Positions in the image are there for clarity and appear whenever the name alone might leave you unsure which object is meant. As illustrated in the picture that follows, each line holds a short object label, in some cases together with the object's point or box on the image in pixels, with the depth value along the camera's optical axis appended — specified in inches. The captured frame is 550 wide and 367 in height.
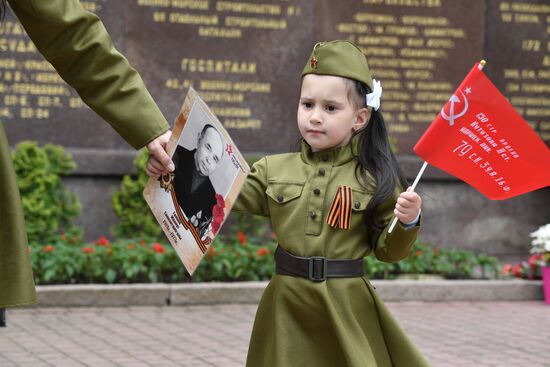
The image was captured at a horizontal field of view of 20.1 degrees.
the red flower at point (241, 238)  491.2
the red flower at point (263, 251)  469.8
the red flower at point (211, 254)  458.6
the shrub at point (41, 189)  479.3
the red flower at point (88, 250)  447.8
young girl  223.2
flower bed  442.2
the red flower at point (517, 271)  510.8
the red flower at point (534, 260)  497.4
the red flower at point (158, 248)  454.3
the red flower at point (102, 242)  464.6
